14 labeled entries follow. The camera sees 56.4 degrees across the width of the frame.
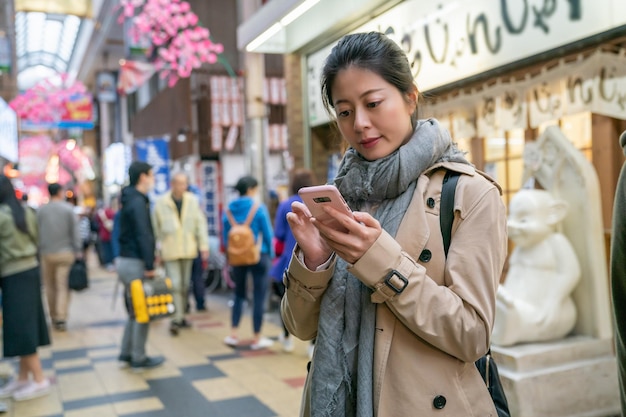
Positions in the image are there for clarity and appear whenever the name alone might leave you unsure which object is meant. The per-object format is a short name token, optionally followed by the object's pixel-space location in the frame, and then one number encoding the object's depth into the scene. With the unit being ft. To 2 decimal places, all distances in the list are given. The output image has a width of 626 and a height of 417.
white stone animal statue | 14.19
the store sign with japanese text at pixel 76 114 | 80.74
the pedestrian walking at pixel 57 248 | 28.89
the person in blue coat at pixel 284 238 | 20.58
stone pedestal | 13.35
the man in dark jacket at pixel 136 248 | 20.35
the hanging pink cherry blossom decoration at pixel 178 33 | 40.40
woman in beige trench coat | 4.72
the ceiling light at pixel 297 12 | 18.44
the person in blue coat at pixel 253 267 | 22.86
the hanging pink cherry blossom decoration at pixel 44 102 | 79.97
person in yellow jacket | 25.58
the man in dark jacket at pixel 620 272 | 4.20
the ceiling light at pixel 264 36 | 21.19
